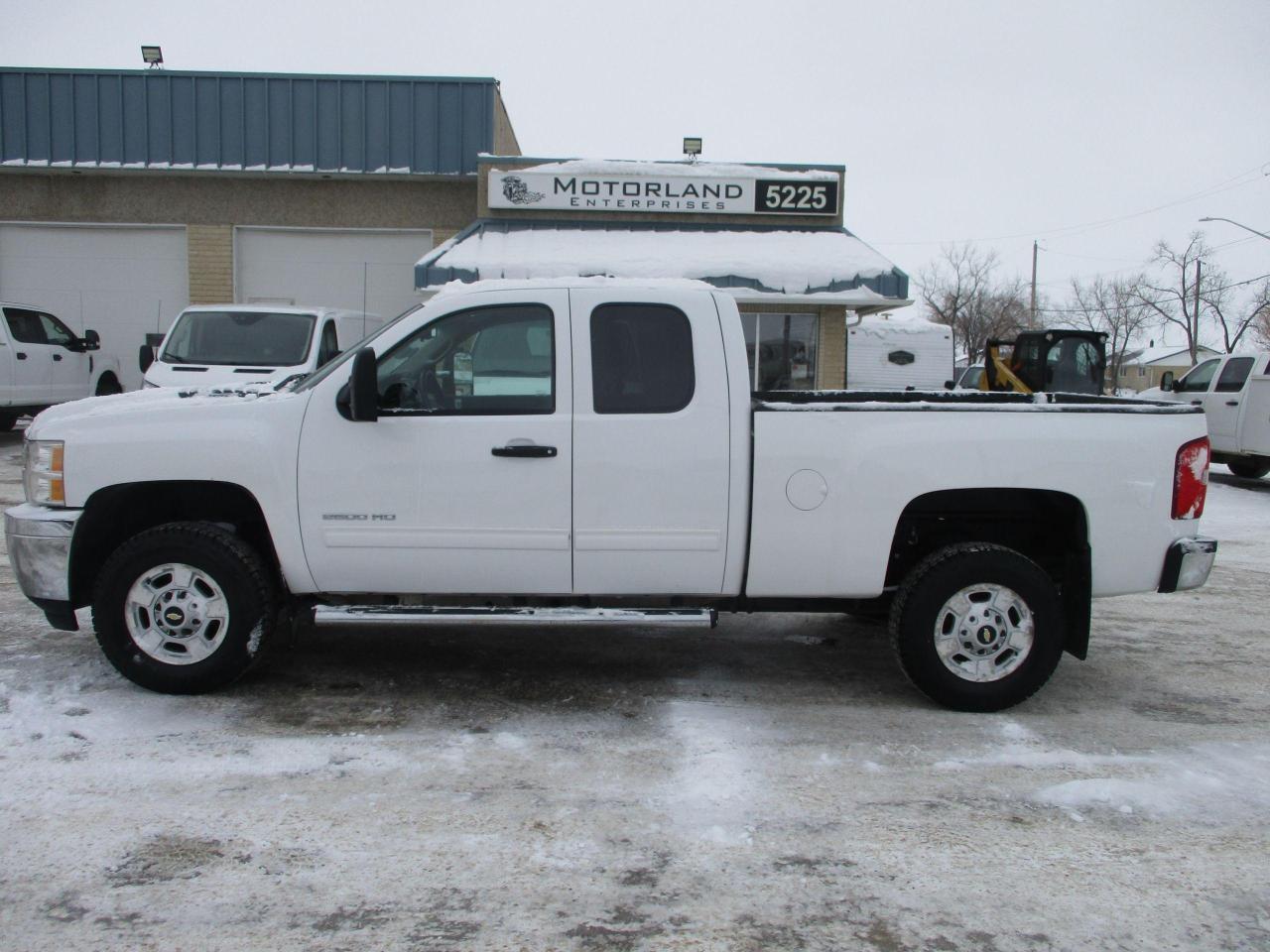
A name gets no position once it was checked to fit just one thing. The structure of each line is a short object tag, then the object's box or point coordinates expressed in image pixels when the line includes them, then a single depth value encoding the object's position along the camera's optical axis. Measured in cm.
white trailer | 2781
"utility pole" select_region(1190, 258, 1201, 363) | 5924
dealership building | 1598
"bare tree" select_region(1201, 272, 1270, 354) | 6075
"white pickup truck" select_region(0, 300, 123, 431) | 1422
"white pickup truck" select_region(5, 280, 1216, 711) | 444
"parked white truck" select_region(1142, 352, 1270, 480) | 1417
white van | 1082
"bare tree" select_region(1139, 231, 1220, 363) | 6141
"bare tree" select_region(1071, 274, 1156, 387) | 7262
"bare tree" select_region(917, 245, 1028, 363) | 6438
